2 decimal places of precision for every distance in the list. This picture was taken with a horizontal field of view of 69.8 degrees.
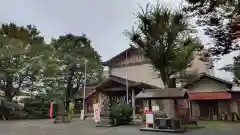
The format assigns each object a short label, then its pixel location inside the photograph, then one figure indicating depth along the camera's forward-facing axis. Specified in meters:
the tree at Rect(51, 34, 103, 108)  22.90
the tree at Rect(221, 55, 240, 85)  15.45
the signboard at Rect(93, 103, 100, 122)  12.59
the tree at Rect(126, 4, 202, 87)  11.55
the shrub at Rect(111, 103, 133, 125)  11.87
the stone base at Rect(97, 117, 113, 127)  11.44
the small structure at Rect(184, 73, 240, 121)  15.66
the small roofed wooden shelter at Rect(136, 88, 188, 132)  9.27
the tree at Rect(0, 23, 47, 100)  18.75
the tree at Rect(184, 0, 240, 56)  4.75
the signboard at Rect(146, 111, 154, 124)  9.52
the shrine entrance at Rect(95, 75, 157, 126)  16.58
